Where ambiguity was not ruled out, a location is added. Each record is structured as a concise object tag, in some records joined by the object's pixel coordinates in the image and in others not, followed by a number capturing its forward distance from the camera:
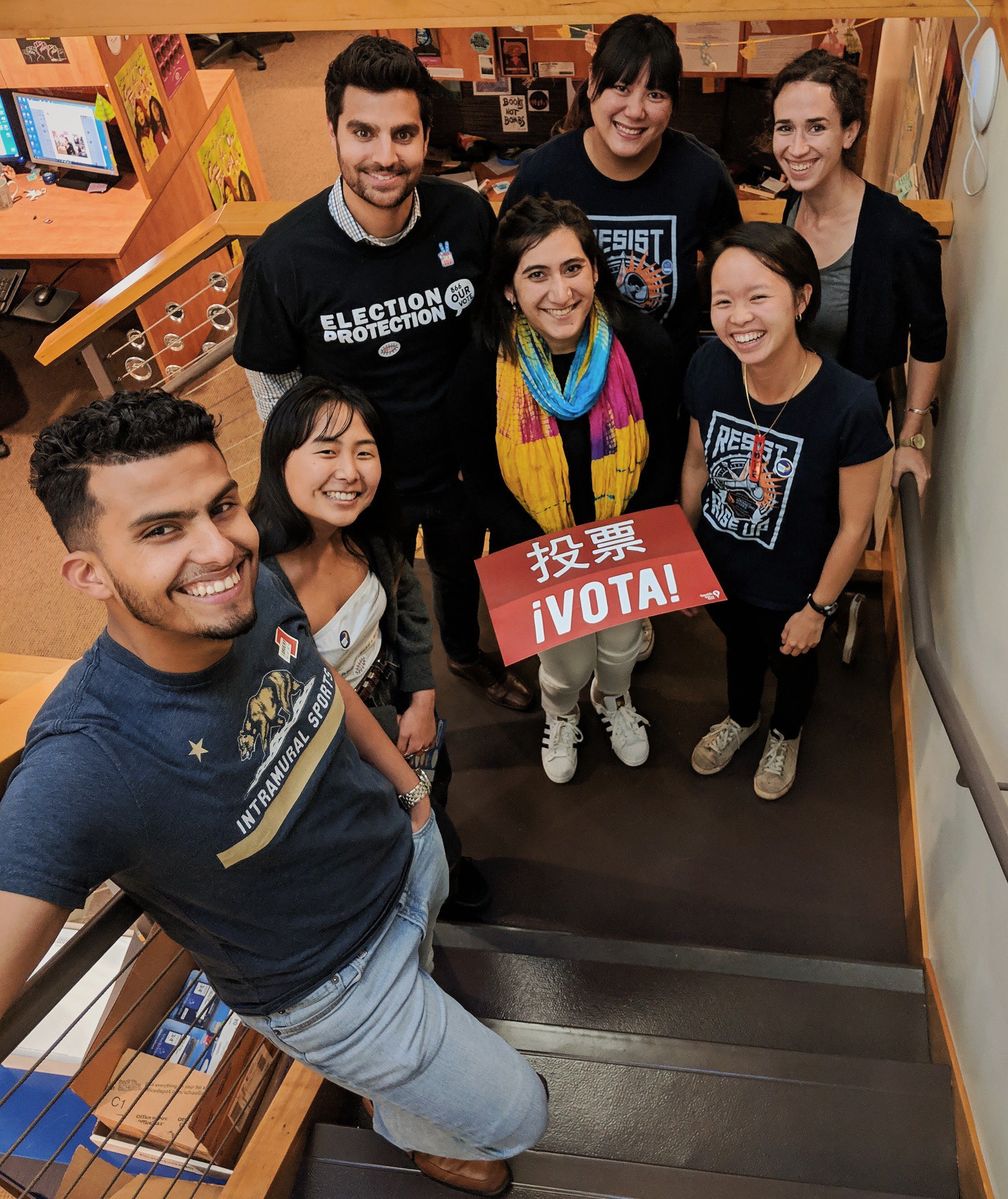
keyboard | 4.69
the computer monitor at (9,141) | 5.01
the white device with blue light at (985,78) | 2.00
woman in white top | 1.76
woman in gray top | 2.02
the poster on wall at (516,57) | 4.85
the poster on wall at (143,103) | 4.61
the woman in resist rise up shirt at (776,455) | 1.87
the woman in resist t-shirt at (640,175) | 2.03
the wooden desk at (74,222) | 4.53
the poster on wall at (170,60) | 4.83
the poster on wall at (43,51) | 4.61
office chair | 7.79
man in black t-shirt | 2.01
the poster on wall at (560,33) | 4.32
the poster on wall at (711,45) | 4.30
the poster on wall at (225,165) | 5.46
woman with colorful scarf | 1.98
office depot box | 2.02
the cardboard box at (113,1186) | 1.97
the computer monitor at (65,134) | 4.77
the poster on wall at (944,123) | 2.52
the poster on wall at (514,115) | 5.04
